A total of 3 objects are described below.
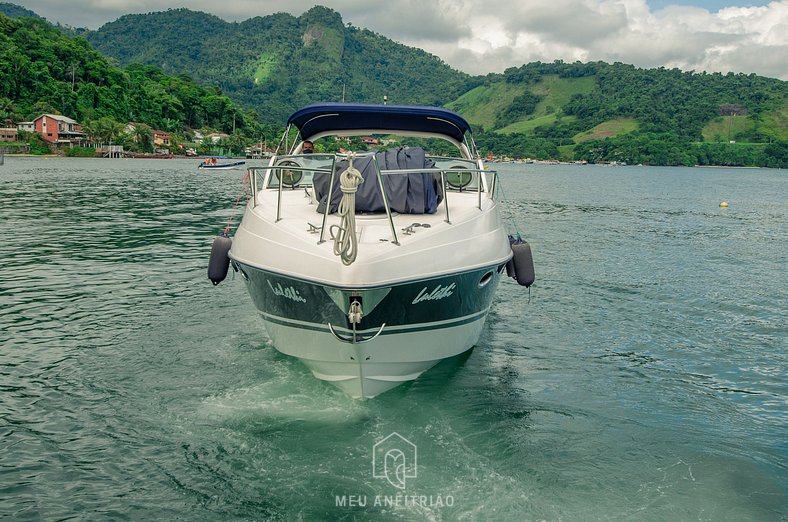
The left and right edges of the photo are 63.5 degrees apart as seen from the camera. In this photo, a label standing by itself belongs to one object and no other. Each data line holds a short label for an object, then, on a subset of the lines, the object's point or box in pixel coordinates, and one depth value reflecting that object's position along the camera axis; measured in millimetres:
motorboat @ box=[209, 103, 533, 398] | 6352
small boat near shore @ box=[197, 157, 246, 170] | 80938
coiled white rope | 6141
